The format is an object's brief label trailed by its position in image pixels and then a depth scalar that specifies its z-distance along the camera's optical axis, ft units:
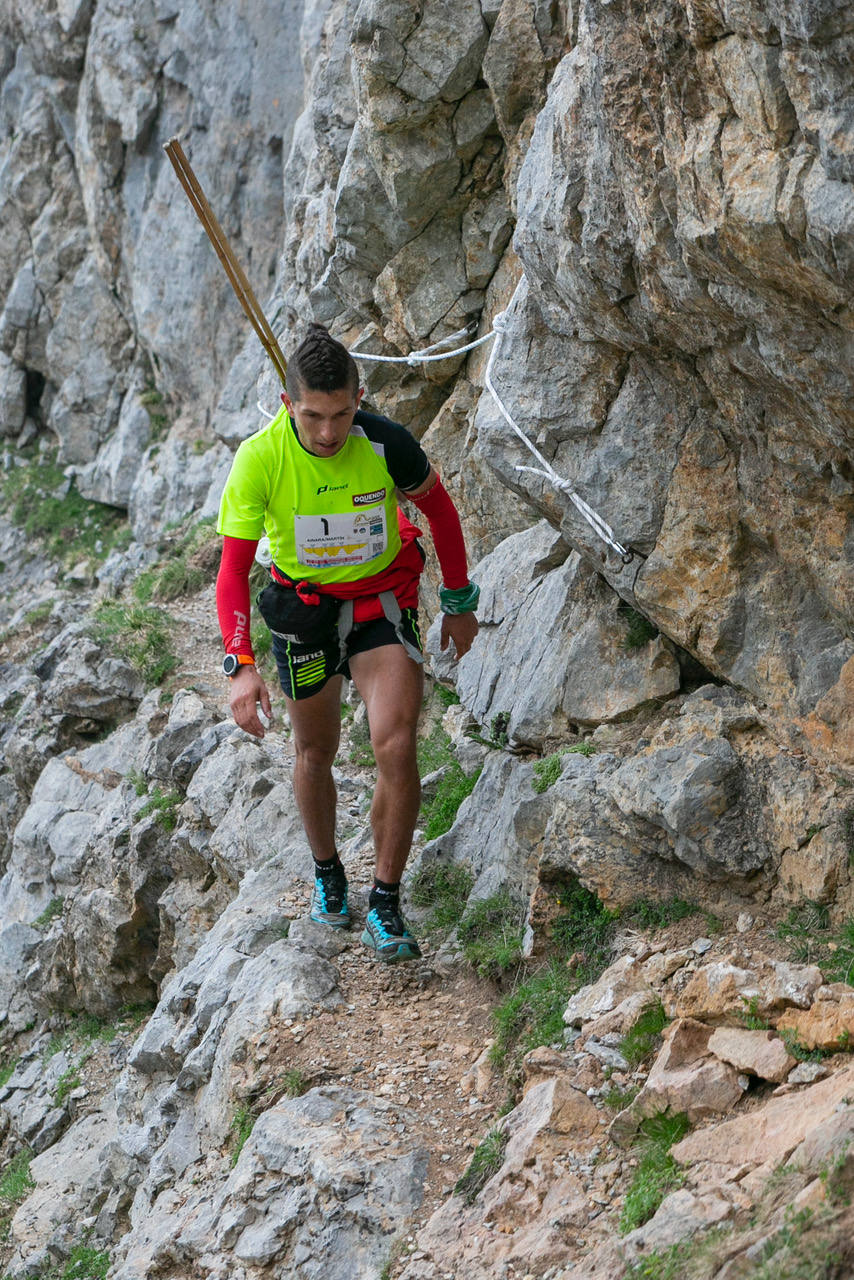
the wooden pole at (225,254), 27.73
